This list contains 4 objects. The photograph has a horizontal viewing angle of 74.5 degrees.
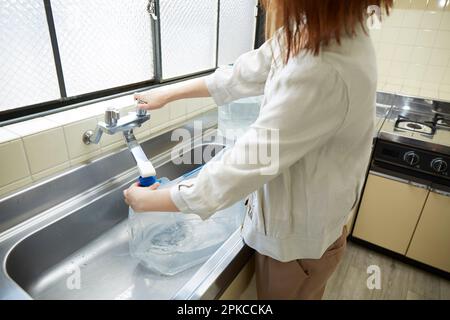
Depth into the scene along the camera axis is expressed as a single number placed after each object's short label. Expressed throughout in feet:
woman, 1.58
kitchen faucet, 2.84
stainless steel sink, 2.41
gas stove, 4.84
